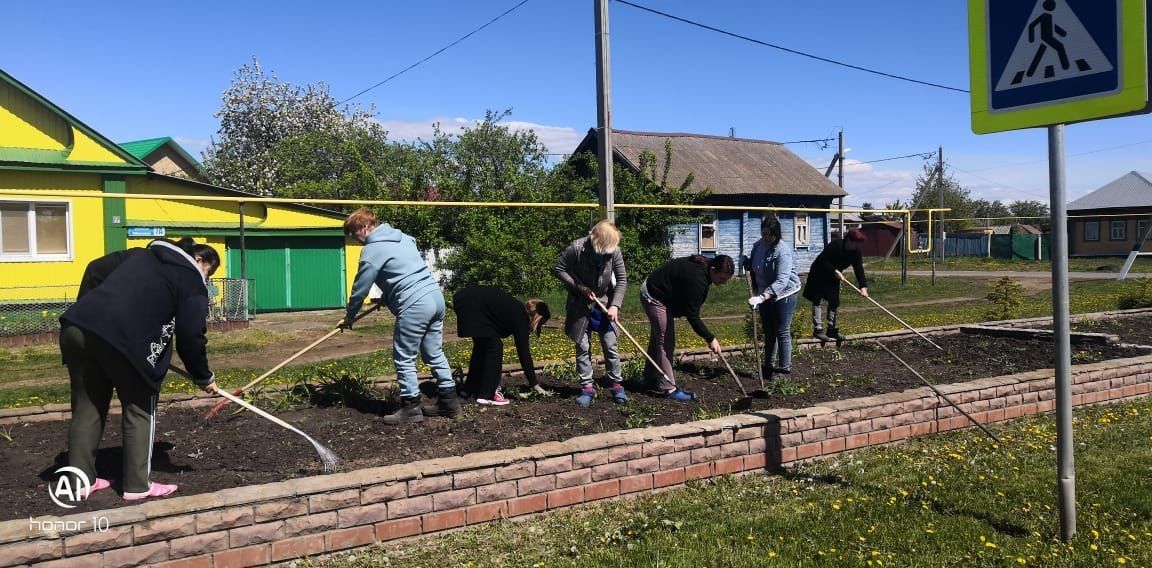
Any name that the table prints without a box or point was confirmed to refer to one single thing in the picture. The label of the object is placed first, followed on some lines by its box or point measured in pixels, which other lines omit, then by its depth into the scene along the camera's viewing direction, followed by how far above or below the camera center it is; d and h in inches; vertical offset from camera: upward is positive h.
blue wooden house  1043.9 +130.6
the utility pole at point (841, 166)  1433.3 +173.1
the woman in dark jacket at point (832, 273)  372.5 -4.3
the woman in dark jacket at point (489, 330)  244.2 -17.8
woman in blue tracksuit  216.1 -5.8
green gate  695.7 +2.6
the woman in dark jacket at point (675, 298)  251.9 -9.7
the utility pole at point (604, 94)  372.8 +79.5
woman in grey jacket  249.3 -8.3
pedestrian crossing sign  130.0 +33.1
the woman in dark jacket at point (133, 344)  154.6 -12.5
